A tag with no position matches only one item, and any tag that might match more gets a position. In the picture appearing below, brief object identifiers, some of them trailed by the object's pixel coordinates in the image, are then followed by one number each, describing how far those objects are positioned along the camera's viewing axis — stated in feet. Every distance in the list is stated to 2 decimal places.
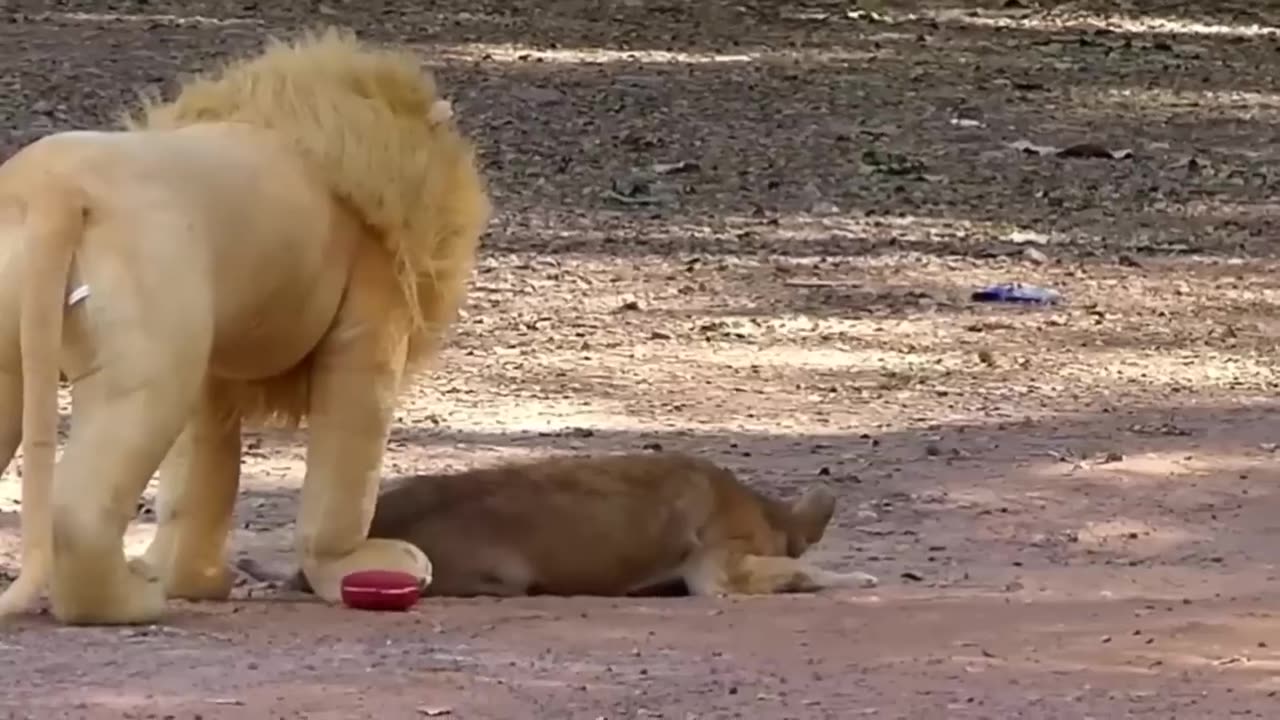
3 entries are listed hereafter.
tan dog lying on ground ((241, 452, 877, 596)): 44.78
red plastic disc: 41.55
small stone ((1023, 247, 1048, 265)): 80.48
